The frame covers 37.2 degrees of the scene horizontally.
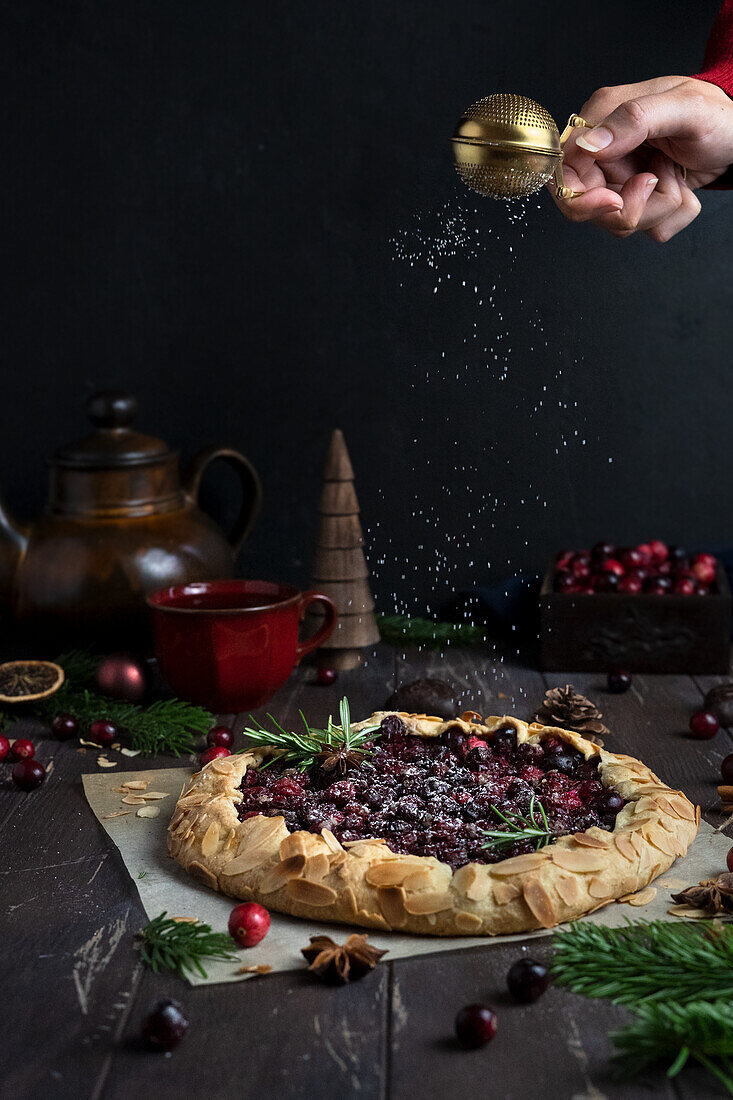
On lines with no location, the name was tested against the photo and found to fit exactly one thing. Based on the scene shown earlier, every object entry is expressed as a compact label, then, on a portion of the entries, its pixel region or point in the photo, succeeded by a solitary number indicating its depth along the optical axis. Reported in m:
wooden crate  1.80
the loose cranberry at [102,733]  1.53
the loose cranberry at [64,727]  1.55
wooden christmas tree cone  1.89
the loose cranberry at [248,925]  0.98
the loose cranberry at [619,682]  1.72
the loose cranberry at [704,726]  1.52
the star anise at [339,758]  1.25
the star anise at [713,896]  1.01
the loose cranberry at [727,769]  1.35
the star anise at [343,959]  0.93
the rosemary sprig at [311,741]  1.30
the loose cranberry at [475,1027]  0.85
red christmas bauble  1.65
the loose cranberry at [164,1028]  0.85
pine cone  1.50
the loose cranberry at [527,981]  0.90
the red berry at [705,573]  1.90
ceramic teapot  1.79
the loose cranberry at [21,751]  1.48
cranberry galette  0.99
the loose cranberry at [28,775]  1.37
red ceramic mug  1.55
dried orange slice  1.63
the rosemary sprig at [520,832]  1.06
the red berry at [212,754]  1.40
